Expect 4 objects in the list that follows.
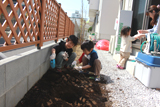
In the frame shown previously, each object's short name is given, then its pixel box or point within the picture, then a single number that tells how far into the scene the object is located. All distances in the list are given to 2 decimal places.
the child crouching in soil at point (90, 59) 2.57
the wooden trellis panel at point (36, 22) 1.30
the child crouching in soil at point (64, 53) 2.81
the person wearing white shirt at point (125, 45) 3.48
